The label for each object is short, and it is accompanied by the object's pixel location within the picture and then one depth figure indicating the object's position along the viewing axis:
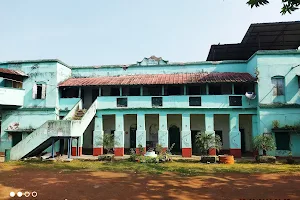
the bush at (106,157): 15.53
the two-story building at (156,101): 16.61
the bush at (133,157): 15.24
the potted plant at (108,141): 17.22
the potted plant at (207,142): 15.41
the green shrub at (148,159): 14.76
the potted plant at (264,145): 14.73
